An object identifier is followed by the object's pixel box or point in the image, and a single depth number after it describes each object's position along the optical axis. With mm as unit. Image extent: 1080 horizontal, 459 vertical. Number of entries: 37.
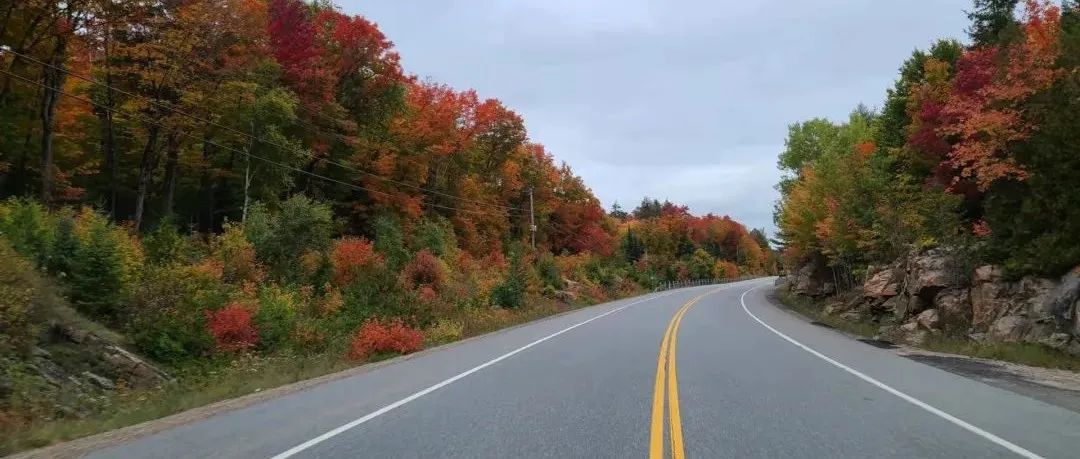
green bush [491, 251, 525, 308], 38125
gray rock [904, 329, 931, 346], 18673
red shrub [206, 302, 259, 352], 17484
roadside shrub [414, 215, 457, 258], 40156
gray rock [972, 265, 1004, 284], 18500
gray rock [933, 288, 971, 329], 19406
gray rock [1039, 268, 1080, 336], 14477
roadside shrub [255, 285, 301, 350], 19484
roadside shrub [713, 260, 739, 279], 120656
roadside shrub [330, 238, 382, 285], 28531
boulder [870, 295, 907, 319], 23238
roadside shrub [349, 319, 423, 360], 18531
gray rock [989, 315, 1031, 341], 15909
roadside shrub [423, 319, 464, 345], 23228
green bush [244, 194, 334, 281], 26594
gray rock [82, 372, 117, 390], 13383
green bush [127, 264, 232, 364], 16219
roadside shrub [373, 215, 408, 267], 34781
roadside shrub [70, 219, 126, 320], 16453
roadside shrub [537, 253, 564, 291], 51000
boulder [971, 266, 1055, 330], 16078
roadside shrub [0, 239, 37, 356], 11977
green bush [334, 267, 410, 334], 24445
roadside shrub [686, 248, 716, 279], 109562
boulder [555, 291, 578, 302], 49656
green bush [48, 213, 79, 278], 16500
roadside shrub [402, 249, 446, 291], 34000
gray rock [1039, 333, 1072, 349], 14125
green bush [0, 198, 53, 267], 16078
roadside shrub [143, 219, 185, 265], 21828
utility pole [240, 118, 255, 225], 30983
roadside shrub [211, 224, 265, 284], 23938
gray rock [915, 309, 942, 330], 19938
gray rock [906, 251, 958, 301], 21047
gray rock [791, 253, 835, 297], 46812
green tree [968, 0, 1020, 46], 30738
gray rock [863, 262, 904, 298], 26266
